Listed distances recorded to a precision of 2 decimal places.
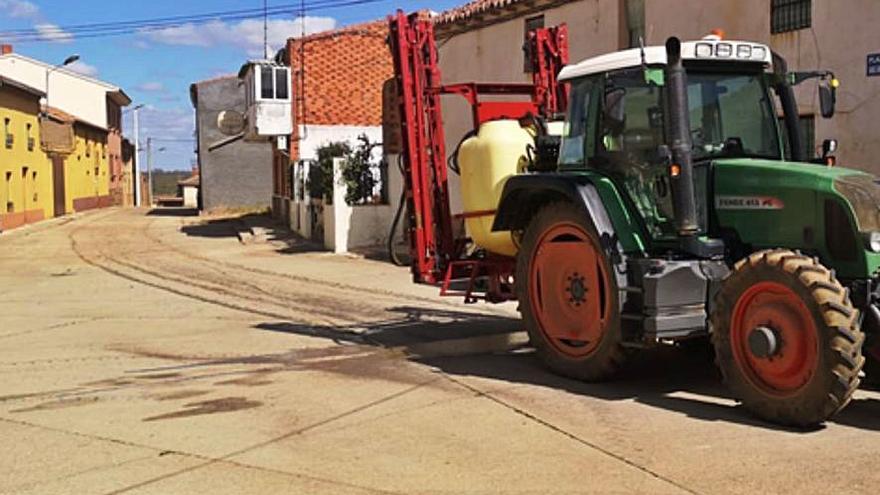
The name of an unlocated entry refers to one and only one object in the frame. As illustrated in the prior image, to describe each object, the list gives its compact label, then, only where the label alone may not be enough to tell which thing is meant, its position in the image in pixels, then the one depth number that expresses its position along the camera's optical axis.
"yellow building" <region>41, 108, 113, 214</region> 41.22
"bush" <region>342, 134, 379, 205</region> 21.06
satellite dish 35.34
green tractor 5.73
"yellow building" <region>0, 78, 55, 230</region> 32.41
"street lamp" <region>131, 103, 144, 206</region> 68.44
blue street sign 10.80
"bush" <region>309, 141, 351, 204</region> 21.61
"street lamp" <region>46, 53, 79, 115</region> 42.41
